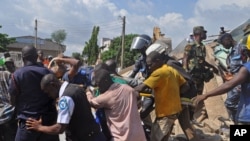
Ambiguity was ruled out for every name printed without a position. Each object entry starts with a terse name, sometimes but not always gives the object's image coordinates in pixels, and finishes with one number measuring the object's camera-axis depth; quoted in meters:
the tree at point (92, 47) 32.02
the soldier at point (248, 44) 2.37
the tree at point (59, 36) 44.52
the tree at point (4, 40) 20.64
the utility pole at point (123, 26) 21.07
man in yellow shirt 3.15
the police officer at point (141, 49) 3.99
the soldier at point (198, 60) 4.36
